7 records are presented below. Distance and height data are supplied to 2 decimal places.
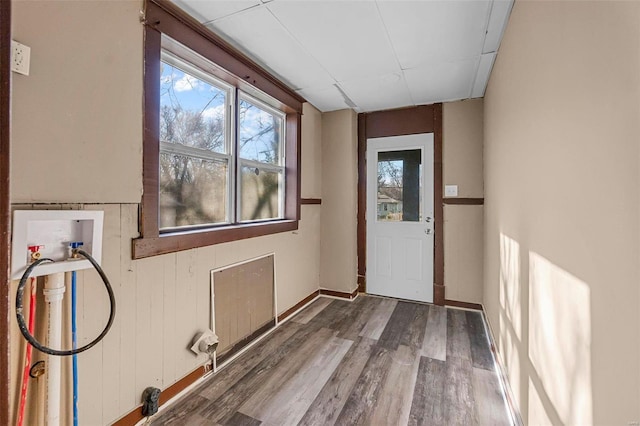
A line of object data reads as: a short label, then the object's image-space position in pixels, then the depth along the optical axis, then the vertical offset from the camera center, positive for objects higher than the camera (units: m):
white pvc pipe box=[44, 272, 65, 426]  1.21 -0.55
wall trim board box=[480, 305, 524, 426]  1.58 -1.12
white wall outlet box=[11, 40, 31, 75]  1.11 +0.63
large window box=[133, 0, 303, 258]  1.68 +0.59
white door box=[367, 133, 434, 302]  3.60 -0.01
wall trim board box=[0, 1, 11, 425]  0.57 +0.04
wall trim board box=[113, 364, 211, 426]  1.55 -1.12
